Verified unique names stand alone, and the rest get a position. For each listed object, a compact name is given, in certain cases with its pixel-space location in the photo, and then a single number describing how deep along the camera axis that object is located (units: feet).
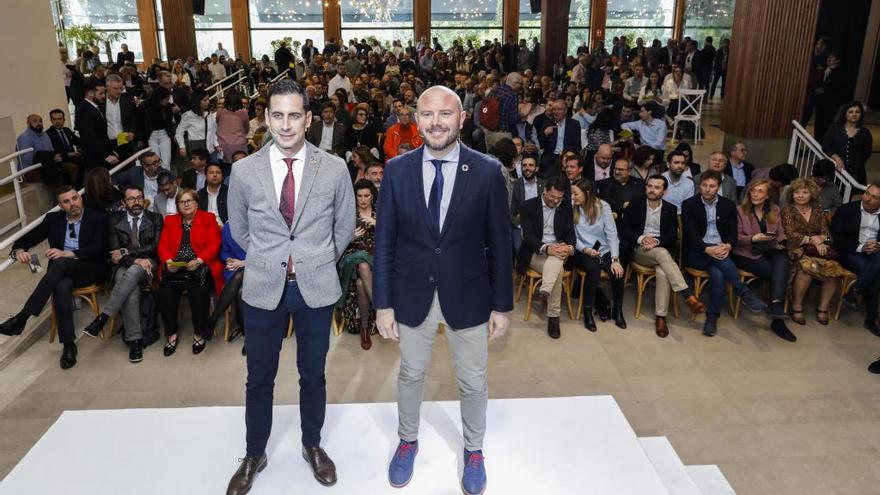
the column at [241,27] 67.15
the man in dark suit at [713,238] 16.60
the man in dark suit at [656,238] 16.62
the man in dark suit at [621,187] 19.12
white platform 8.59
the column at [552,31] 51.60
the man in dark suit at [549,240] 16.43
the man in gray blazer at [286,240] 7.95
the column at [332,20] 67.41
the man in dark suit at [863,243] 16.65
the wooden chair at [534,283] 17.12
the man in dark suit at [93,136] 22.98
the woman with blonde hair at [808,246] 16.84
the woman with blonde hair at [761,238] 16.88
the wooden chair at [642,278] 17.28
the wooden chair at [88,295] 15.84
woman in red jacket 15.49
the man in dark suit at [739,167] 20.93
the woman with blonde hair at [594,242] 16.89
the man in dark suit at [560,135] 24.02
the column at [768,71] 23.06
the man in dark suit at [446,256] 7.80
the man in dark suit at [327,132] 24.79
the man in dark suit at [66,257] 15.05
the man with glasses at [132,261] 15.28
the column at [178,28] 54.85
